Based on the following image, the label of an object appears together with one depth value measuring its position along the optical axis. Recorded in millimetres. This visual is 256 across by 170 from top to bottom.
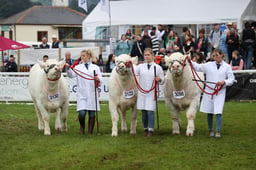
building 82375
